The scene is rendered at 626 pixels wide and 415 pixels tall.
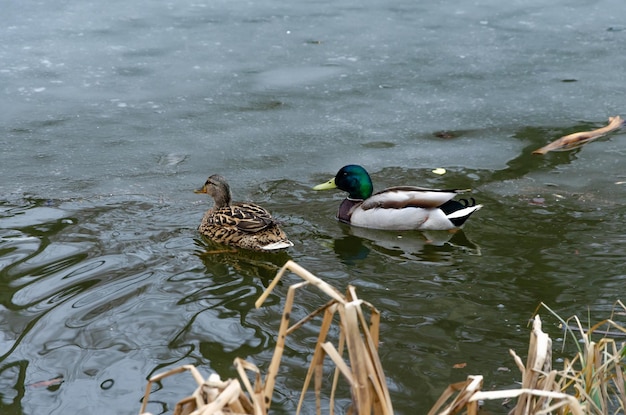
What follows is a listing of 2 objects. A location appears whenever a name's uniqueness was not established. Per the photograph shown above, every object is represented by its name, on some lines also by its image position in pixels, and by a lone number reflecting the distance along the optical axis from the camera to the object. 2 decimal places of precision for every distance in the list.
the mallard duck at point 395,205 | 11.14
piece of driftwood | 12.87
